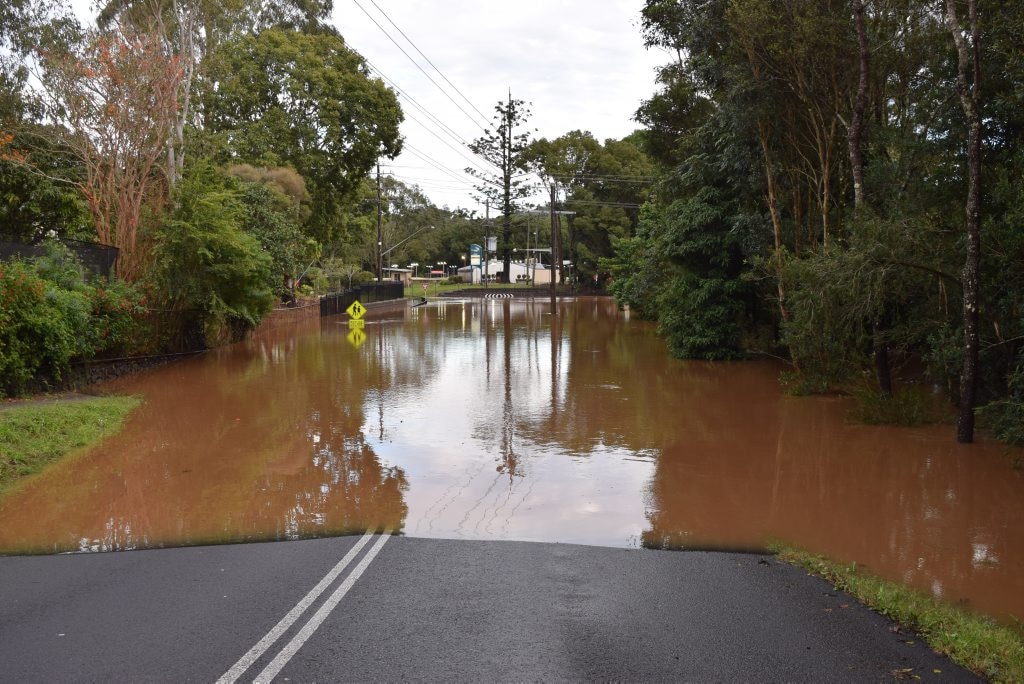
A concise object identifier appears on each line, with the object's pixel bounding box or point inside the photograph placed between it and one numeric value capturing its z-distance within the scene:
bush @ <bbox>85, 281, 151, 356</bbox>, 18.50
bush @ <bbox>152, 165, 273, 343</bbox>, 23.89
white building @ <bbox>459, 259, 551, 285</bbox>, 113.50
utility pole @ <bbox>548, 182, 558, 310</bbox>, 58.62
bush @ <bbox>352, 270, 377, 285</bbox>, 64.38
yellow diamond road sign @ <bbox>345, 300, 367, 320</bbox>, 39.66
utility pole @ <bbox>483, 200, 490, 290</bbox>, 80.89
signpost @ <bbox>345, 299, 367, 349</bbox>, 35.58
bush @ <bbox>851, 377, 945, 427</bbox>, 14.86
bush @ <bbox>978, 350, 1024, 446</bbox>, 11.73
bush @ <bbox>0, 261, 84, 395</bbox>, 14.42
